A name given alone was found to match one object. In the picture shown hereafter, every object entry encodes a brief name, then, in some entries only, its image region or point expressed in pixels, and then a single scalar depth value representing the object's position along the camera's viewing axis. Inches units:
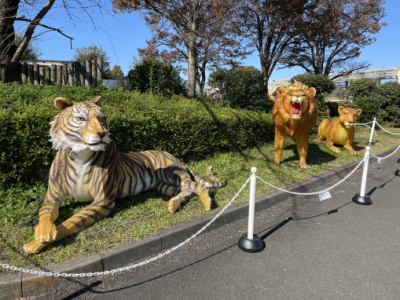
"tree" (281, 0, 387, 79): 652.7
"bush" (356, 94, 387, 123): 559.2
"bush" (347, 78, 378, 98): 669.9
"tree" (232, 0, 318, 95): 546.6
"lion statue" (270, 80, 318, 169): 223.3
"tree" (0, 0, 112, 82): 245.4
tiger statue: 113.5
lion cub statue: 321.1
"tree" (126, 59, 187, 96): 356.5
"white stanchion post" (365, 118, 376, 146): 406.9
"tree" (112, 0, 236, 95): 372.2
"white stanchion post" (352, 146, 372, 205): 197.2
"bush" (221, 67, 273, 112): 419.5
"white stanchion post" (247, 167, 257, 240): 123.3
